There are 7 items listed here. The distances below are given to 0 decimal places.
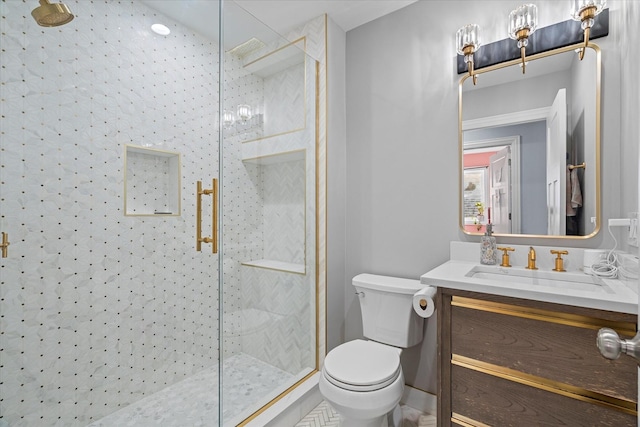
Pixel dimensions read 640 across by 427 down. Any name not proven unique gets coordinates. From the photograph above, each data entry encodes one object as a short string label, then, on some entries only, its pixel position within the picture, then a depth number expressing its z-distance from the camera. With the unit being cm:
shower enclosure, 122
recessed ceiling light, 153
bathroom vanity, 103
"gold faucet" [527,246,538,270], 154
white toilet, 138
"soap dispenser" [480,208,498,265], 163
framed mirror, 145
